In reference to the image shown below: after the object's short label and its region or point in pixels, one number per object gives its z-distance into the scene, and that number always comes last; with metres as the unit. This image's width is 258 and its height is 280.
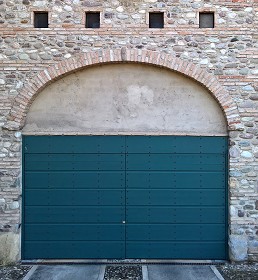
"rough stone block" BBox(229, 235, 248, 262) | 6.60
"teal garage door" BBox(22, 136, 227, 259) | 6.85
